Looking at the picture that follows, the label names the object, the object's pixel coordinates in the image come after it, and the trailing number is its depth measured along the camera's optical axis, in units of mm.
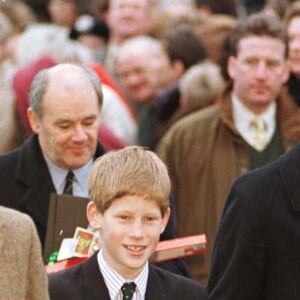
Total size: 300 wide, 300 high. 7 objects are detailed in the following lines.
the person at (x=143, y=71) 24687
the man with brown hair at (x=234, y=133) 19281
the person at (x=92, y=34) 29047
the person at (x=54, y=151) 15391
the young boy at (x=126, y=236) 12625
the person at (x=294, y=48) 22578
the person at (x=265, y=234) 12977
